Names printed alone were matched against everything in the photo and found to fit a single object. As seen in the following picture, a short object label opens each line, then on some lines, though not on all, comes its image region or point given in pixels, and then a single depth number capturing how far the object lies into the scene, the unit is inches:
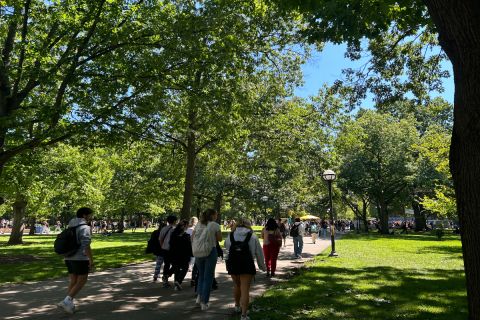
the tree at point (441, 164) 953.5
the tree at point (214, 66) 498.6
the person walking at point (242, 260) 258.5
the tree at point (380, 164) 1594.5
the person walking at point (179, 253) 364.5
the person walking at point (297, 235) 624.4
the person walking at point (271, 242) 440.8
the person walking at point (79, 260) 275.9
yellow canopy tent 1906.5
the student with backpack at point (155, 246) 399.2
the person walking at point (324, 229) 1374.3
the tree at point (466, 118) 148.5
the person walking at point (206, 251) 286.5
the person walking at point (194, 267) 362.7
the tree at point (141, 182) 882.8
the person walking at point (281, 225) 690.8
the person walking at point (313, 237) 1004.9
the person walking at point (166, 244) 374.9
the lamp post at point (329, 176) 684.7
